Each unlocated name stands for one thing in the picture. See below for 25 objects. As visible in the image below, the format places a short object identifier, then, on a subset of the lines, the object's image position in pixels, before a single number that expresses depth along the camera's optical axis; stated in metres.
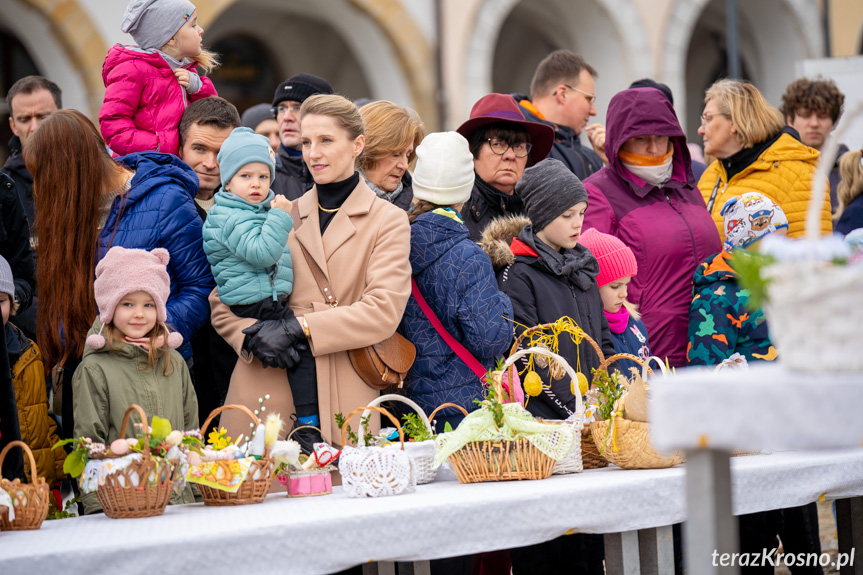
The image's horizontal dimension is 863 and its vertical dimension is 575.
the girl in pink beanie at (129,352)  6.54
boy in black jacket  7.82
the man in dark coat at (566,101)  11.65
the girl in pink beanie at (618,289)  8.48
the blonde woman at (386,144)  8.58
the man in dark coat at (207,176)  7.75
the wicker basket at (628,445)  6.50
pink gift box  6.34
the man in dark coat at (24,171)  8.02
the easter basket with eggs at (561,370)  6.67
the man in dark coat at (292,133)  9.95
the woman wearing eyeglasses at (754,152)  9.98
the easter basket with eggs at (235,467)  5.94
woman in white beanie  7.26
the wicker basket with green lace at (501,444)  6.34
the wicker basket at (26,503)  5.61
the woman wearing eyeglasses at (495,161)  9.13
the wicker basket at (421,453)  6.60
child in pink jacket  8.19
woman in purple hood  9.27
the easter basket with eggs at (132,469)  5.70
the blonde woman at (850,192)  11.24
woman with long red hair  7.40
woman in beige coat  6.93
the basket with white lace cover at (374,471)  5.99
